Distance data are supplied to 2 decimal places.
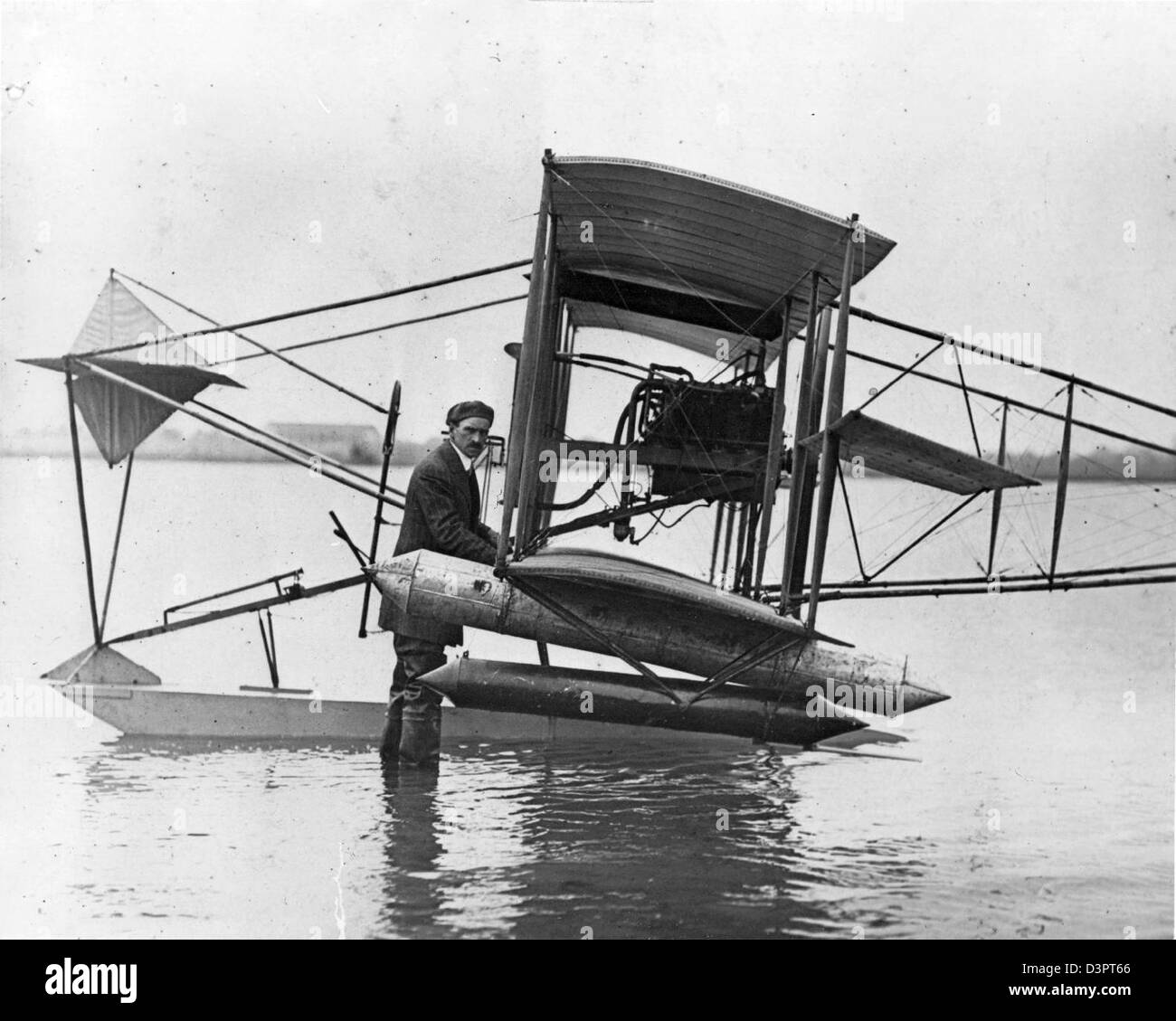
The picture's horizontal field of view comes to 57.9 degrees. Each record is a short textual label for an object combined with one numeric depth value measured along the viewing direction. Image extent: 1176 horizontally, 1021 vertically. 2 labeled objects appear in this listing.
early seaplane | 7.50
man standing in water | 8.28
